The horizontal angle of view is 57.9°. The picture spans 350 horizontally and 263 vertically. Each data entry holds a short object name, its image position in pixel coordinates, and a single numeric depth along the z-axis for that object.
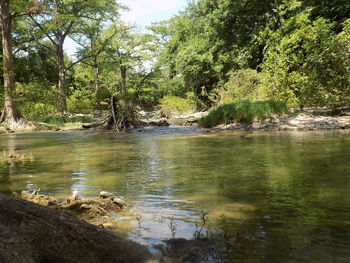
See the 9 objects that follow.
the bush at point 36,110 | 24.77
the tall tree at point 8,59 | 19.47
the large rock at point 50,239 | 2.02
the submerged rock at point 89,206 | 3.55
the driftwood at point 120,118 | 18.48
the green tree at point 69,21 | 29.53
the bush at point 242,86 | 21.69
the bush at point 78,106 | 29.91
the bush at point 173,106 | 29.92
